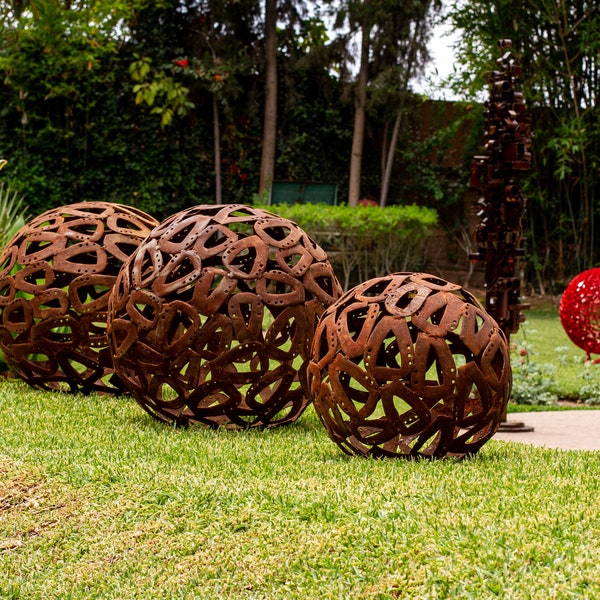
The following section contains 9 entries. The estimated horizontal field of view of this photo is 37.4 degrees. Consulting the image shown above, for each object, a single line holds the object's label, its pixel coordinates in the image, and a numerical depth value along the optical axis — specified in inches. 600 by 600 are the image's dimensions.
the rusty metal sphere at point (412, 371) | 157.3
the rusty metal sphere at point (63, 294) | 233.5
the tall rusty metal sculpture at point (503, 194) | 227.9
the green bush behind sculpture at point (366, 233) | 554.9
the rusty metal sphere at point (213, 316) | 188.5
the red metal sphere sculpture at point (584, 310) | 319.6
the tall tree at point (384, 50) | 626.8
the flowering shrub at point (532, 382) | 290.5
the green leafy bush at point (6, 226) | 304.3
